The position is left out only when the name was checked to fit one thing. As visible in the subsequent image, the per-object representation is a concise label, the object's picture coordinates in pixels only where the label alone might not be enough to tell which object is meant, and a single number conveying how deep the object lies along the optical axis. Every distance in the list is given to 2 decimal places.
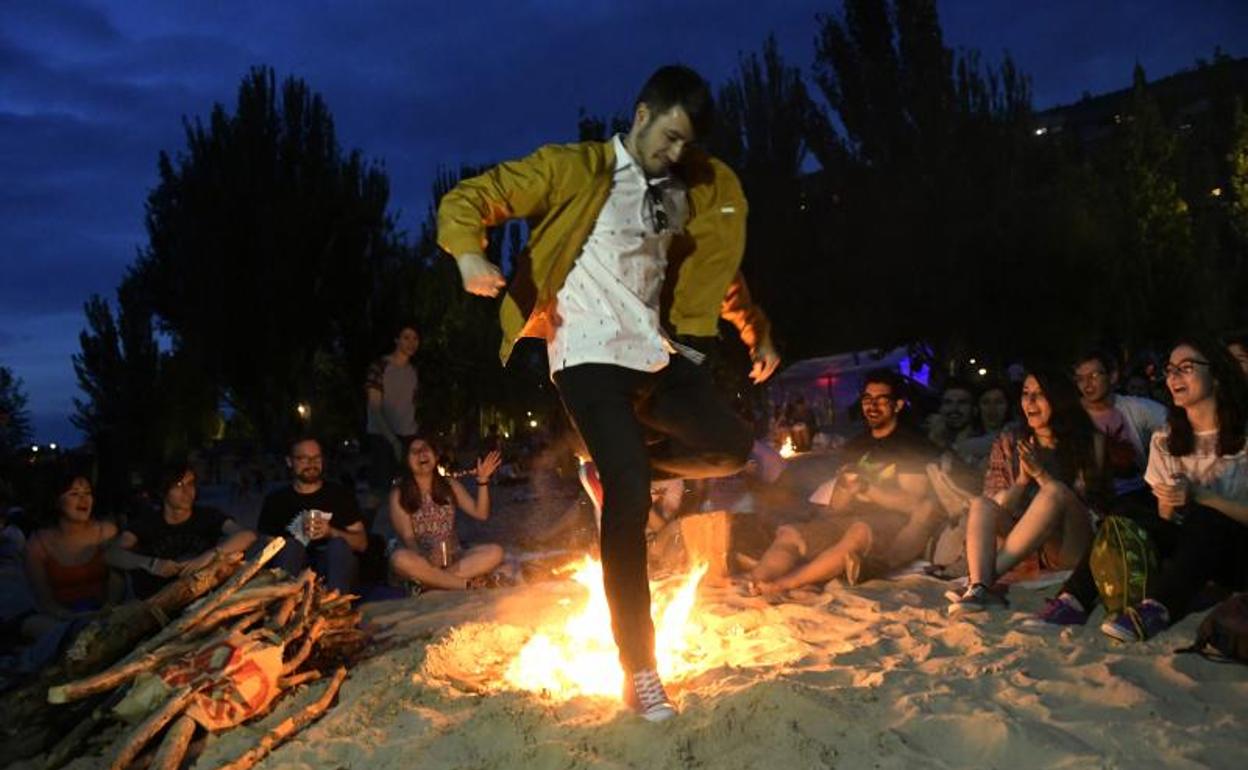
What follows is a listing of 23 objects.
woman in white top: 3.81
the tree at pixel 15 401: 28.95
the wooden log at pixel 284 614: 3.61
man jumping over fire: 3.04
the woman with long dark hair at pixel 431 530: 5.97
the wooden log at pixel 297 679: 3.43
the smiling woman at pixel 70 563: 5.41
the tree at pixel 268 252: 24.08
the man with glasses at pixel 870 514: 5.24
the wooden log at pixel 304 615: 3.56
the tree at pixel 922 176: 21.78
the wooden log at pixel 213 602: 3.48
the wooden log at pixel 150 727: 3.01
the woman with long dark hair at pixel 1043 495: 4.54
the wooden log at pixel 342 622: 3.81
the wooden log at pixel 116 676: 3.23
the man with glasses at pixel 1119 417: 5.05
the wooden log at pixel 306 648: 3.46
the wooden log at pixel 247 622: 3.48
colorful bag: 3.84
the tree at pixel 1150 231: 25.80
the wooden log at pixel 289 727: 2.96
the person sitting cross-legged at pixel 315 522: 5.49
